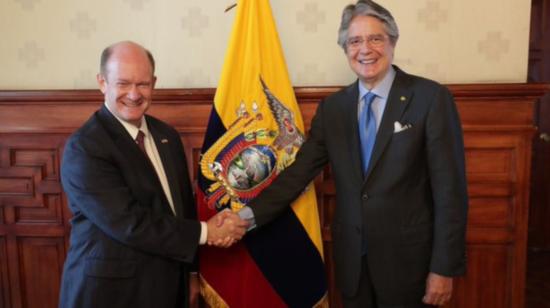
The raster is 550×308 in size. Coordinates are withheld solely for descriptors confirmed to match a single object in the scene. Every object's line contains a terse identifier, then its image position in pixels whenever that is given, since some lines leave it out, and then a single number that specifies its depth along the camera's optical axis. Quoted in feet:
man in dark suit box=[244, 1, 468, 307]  4.72
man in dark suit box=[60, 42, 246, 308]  4.53
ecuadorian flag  6.07
